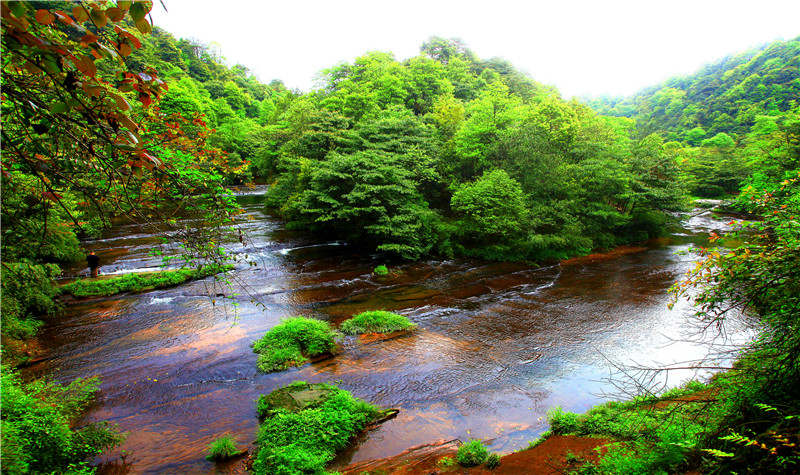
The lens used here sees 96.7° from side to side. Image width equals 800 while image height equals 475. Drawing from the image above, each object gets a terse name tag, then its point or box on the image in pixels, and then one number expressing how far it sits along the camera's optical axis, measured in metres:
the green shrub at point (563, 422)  5.83
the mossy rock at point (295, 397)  6.08
